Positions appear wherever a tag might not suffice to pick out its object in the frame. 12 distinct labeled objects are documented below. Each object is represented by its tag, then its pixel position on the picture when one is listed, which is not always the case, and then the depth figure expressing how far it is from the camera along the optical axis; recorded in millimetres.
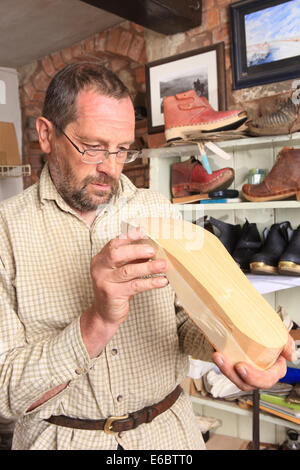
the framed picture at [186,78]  1497
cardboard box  1523
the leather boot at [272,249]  1118
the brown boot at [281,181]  1142
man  521
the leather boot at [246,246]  1146
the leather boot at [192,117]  1175
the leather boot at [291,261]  1085
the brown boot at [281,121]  1118
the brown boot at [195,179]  1228
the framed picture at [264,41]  1339
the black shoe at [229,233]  1051
